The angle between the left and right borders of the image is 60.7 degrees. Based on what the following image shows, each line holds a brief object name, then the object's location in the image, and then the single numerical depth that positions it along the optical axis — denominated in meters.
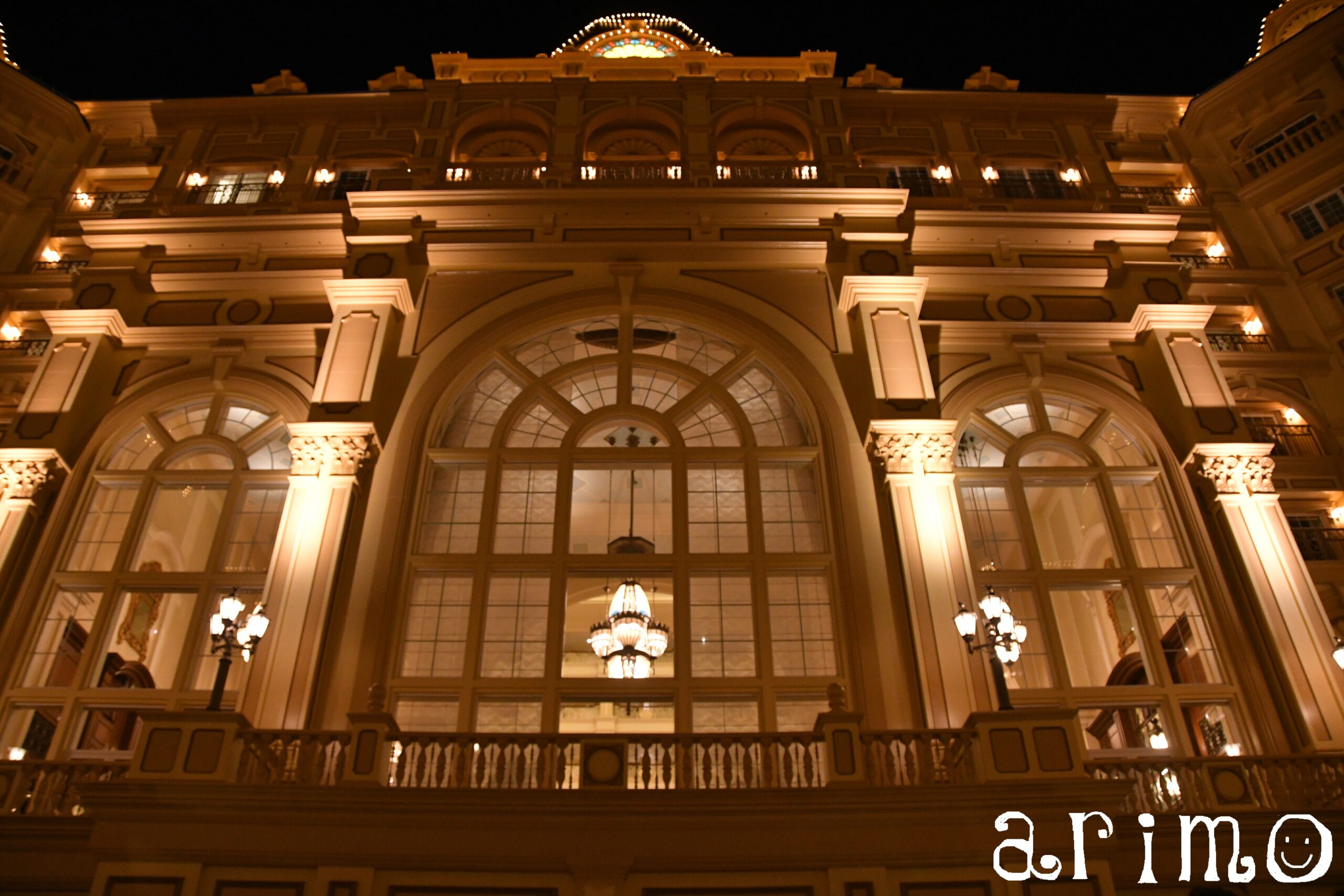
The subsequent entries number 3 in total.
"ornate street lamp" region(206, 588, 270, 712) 14.99
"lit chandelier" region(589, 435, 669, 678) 18.70
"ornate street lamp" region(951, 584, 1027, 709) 15.12
